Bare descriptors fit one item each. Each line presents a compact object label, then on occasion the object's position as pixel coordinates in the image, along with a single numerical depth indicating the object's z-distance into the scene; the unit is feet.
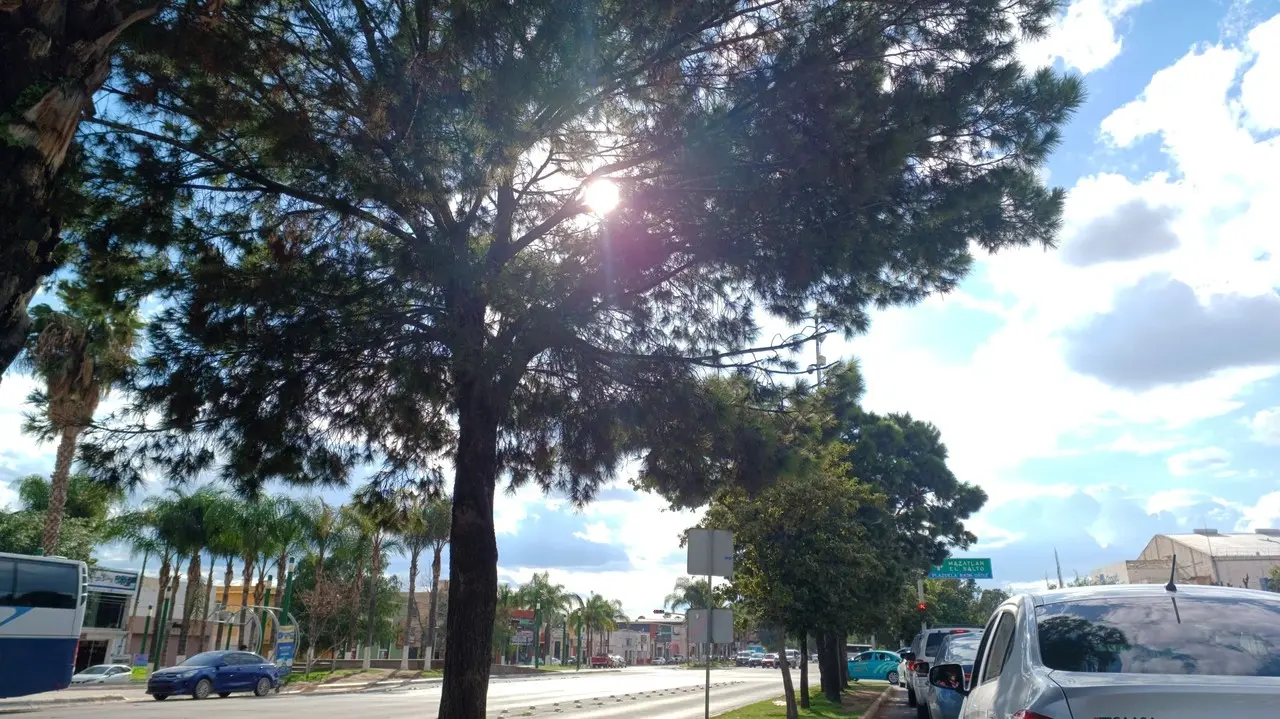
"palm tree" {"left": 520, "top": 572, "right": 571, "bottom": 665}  253.65
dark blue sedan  85.30
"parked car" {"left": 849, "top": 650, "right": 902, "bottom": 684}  132.36
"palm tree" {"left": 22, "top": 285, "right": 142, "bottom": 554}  31.09
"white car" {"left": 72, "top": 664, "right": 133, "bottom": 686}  113.60
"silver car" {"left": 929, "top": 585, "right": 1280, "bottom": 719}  10.68
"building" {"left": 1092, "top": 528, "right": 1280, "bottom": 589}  217.15
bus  59.06
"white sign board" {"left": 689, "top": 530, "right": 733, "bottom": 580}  41.94
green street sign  119.03
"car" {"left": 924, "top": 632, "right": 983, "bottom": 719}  38.04
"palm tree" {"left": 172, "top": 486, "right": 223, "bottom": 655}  137.28
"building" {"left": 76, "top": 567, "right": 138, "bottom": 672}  152.05
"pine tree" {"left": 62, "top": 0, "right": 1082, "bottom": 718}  27.07
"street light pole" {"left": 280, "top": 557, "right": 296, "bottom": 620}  125.18
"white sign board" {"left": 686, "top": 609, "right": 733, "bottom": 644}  41.22
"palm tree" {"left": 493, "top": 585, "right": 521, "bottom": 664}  222.28
